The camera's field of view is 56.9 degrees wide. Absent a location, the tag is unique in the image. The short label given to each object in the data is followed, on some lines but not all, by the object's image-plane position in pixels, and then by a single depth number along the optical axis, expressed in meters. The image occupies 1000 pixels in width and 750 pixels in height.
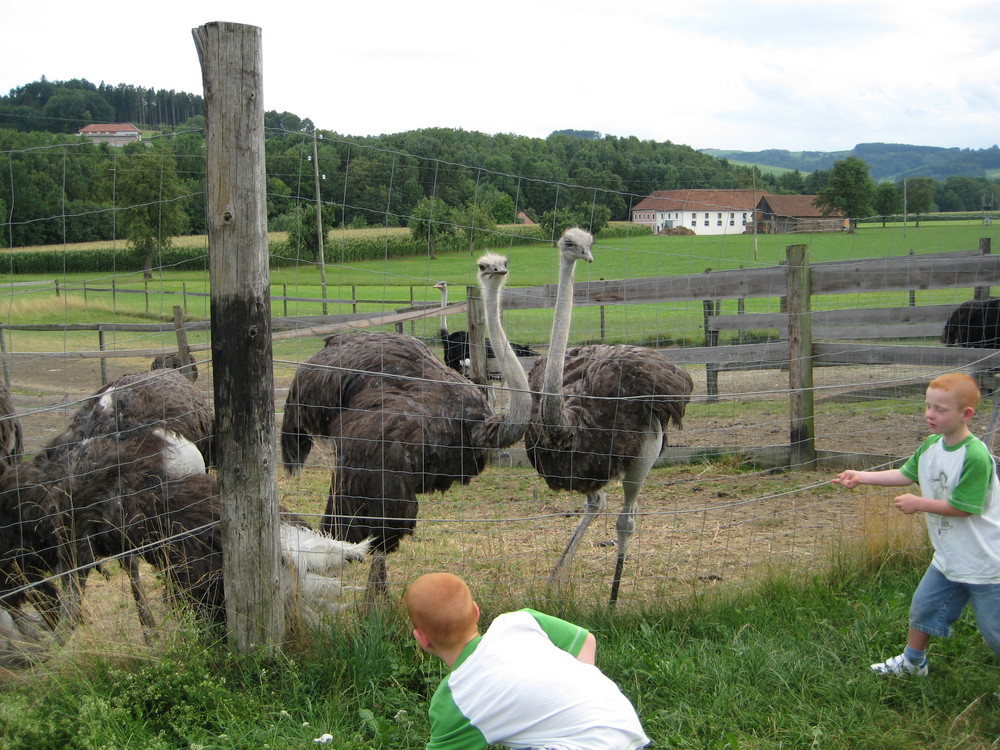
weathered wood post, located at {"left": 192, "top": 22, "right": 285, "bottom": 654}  3.29
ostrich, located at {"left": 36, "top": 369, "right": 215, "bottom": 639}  4.65
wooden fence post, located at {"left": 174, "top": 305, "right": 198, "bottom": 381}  10.24
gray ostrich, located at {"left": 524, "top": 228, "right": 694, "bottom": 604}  4.90
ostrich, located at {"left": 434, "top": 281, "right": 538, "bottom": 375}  10.59
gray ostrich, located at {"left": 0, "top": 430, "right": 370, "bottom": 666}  3.71
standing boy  3.34
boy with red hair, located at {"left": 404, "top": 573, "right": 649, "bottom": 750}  2.21
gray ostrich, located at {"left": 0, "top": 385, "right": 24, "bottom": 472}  4.74
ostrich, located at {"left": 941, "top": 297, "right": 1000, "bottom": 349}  9.70
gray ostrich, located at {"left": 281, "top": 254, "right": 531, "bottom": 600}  4.53
